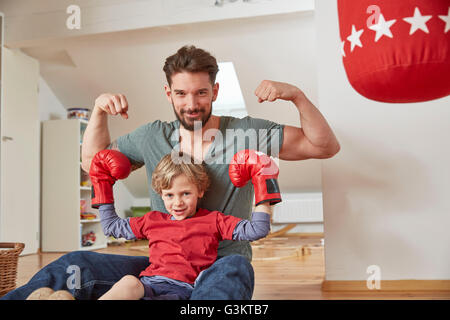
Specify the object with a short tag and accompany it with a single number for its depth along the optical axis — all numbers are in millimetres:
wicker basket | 1738
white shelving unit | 3910
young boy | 1105
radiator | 4812
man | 1192
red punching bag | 913
